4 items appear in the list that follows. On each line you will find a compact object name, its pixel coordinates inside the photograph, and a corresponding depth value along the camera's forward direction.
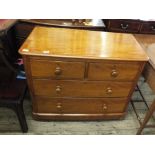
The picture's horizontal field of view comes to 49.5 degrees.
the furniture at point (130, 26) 1.61
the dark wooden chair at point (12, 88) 1.21
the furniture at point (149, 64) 1.20
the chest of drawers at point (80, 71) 1.11
